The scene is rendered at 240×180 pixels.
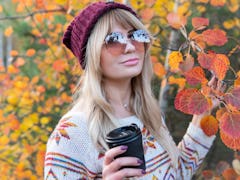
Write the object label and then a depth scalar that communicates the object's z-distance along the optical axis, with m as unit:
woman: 1.52
